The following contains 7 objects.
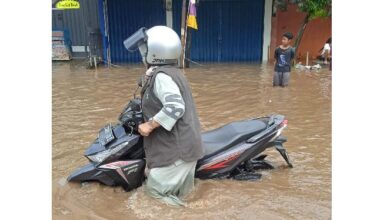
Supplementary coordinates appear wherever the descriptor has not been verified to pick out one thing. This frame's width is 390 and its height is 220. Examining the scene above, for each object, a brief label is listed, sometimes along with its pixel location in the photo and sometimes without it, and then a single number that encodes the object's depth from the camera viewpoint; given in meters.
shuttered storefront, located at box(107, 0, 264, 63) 15.36
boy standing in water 8.98
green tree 13.14
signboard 12.30
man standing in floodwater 3.08
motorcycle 3.34
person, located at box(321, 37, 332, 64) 14.42
